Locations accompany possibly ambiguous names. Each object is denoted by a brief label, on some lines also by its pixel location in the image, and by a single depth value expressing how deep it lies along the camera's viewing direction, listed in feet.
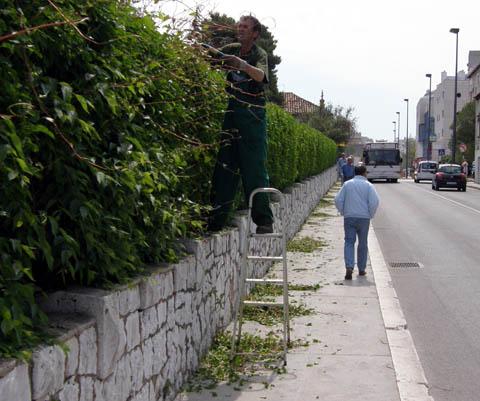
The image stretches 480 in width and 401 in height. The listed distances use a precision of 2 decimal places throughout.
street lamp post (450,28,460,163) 190.94
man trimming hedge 22.31
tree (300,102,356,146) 186.60
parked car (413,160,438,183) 203.72
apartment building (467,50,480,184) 215.72
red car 147.95
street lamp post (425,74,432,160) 344.88
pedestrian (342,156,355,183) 73.92
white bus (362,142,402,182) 180.96
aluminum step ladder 20.48
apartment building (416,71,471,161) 367.25
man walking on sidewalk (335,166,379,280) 36.47
